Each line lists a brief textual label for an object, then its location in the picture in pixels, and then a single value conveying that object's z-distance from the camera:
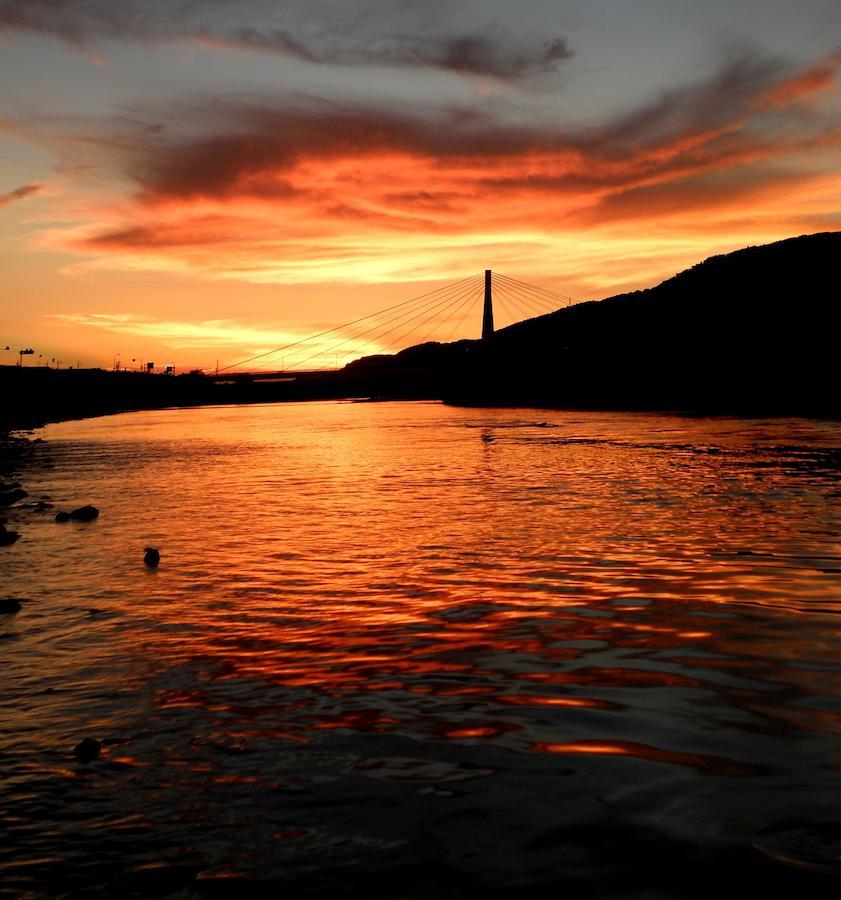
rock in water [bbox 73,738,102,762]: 5.12
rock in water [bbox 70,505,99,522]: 17.08
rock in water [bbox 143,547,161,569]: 11.90
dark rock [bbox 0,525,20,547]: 13.90
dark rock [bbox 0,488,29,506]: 20.36
